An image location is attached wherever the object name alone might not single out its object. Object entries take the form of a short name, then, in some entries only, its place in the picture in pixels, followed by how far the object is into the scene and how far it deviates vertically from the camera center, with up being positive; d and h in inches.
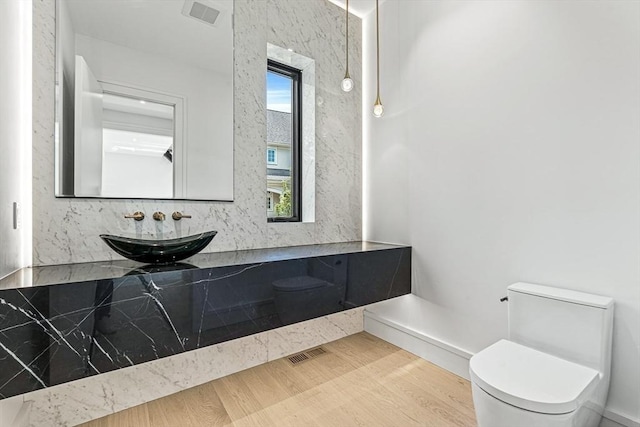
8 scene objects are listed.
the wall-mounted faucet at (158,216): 72.9 +0.2
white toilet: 44.2 -25.8
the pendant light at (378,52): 101.7 +55.4
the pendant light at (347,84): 83.9 +36.1
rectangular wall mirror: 66.2 +27.9
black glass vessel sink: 57.3 -6.0
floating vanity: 44.0 -16.0
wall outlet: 55.4 +0.2
